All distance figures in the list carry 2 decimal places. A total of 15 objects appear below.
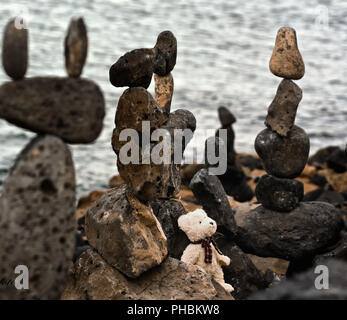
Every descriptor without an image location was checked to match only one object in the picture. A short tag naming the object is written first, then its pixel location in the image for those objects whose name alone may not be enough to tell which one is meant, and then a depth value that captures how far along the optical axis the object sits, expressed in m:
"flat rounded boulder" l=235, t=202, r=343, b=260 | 8.34
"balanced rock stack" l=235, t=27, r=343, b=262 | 8.08
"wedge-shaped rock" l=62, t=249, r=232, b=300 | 5.42
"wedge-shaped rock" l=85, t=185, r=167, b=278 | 5.45
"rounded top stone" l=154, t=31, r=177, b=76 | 7.05
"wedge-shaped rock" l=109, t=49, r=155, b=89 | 5.48
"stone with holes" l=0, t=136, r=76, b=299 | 4.38
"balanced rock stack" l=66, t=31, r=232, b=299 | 5.46
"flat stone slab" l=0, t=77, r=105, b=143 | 4.29
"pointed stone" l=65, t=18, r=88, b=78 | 4.28
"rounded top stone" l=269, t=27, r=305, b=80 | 7.80
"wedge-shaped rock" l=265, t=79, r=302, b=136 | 8.02
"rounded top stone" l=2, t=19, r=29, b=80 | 4.16
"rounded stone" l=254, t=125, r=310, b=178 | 8.17
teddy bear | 6.46
